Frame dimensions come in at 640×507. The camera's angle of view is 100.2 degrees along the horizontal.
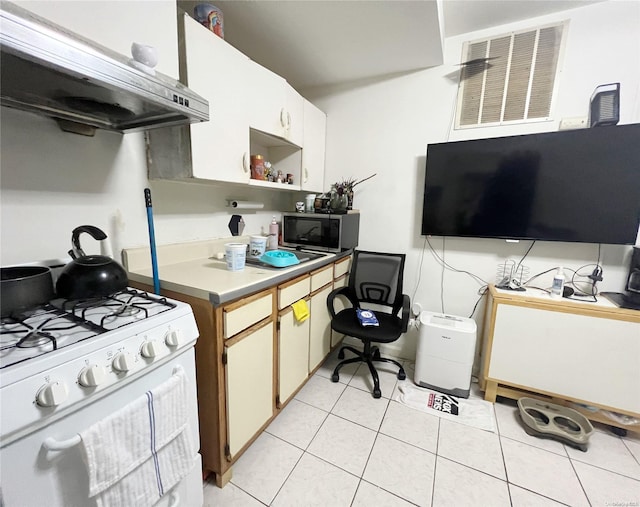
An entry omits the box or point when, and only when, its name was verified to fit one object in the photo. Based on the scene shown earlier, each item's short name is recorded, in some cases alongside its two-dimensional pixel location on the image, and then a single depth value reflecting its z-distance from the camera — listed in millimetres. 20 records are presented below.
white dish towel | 688
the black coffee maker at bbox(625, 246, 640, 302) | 1608
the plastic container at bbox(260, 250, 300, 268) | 1522
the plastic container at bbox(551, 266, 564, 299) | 1737
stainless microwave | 2049
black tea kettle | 930
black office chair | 1919
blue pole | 1149
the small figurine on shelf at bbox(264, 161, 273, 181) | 1953
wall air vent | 1768
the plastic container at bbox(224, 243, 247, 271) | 1408
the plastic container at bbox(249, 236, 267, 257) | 1701
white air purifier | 1844
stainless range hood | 624
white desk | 1535
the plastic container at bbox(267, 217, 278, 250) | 2127
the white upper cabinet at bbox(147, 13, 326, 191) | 1259
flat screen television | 1602
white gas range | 576
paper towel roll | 1936
